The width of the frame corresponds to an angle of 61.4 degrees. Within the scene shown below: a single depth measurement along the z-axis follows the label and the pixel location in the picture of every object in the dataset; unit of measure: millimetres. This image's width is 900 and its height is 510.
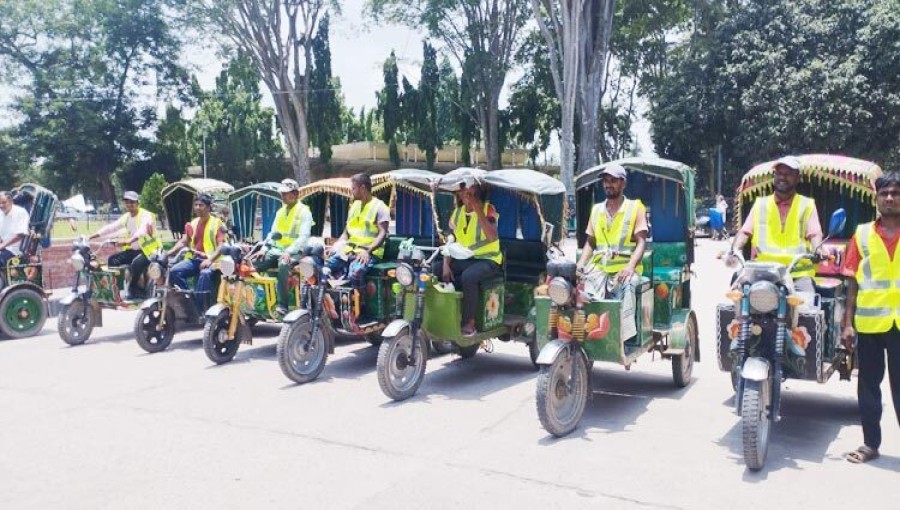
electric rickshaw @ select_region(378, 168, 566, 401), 6543
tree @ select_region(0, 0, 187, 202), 37438
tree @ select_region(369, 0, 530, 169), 29406
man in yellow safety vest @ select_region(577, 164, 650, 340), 5938
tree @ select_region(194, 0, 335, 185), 25125
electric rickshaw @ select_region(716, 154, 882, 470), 4609
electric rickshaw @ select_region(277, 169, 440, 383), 7000
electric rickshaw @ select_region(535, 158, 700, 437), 5445
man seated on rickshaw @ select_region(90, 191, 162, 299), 9570
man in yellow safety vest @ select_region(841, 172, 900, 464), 4695
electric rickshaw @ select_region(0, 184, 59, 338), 9672
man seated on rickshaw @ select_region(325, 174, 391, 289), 7754
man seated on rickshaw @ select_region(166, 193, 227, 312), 8922
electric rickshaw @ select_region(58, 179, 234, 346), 9164
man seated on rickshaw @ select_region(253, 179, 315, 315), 8516
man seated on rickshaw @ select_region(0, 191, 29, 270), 9820
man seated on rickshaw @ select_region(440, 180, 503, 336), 6930
